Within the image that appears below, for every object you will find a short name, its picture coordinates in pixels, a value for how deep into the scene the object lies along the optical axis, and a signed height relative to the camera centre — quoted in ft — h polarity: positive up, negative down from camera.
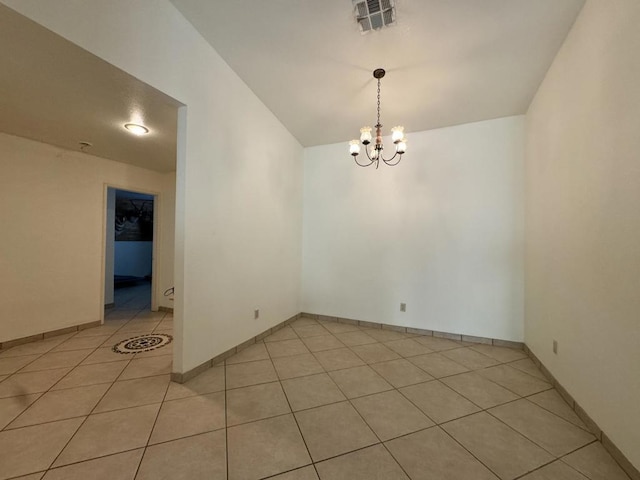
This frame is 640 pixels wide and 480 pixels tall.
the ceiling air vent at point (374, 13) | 6.07 +5.87
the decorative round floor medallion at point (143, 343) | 9.32 -4.17
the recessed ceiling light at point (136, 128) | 8.77 +4.10
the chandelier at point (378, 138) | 8.13 +3.55
